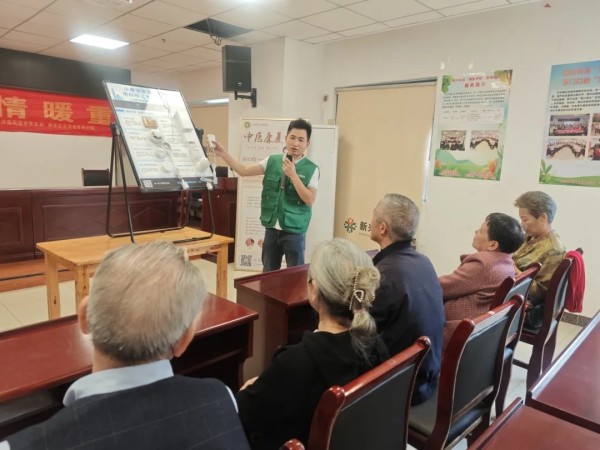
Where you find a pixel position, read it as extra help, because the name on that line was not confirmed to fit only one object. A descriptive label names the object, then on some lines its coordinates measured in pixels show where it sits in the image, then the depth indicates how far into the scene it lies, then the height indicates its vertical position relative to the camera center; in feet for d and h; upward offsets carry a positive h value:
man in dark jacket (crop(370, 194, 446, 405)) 4.68 -1.51
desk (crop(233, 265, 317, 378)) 6.23 -2.30
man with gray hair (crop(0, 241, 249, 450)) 2.08 -1.25
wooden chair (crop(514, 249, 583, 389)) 6.83 -2.55
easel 6.89 -0.13
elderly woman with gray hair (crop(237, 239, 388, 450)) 3.42 -1.63
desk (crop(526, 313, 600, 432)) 3.43 -1.91
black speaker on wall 15.76 +3.08
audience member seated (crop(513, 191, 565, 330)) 7.60 -1.48
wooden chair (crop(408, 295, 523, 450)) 4.13 -2.38
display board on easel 7.02 +0.17
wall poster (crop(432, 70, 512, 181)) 12.59 +1.13
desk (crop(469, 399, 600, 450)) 3.05 -1.95
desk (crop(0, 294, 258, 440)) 3.60 -1.93
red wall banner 20.18 +1.50
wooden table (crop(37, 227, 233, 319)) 6.16 -1.62
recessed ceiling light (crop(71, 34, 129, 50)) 17.15 +4.22
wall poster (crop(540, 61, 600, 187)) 11.03 +1.02
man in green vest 9.33 -0.92
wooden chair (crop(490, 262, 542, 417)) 5.45 -1.84
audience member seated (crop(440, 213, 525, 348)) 5.97 -1.54
